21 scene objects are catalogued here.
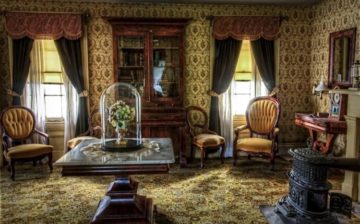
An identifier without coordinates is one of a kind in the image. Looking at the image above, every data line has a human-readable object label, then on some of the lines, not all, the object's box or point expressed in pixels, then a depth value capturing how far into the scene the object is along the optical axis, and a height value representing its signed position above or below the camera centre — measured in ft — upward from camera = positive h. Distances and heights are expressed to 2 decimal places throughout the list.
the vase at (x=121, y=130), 10.46 -1.33
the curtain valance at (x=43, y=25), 16.46 +3.46
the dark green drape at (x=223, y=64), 17.92 +1.56
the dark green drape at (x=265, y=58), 17.99 +1.92
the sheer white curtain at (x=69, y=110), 17.53 -1.06
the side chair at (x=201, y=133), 16.44 -2.38
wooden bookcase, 16.85 +1.32
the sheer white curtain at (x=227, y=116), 18.40 -1.44
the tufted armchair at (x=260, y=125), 16.07 -1.86
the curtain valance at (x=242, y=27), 17.62 +3.61
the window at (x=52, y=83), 17.52 +0.45
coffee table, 8.79 -2.17
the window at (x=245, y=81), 18.51 +0.62
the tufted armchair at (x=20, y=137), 14.65 -2.32
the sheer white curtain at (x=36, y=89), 17.21 +0.11
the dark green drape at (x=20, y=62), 16.81 +1.54
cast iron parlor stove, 8.59 -2.66
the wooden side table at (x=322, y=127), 13.69 -1.63
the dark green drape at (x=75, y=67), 17.10 +1.29
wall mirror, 14.79 +1.73
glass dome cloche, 10.32 -1.23
